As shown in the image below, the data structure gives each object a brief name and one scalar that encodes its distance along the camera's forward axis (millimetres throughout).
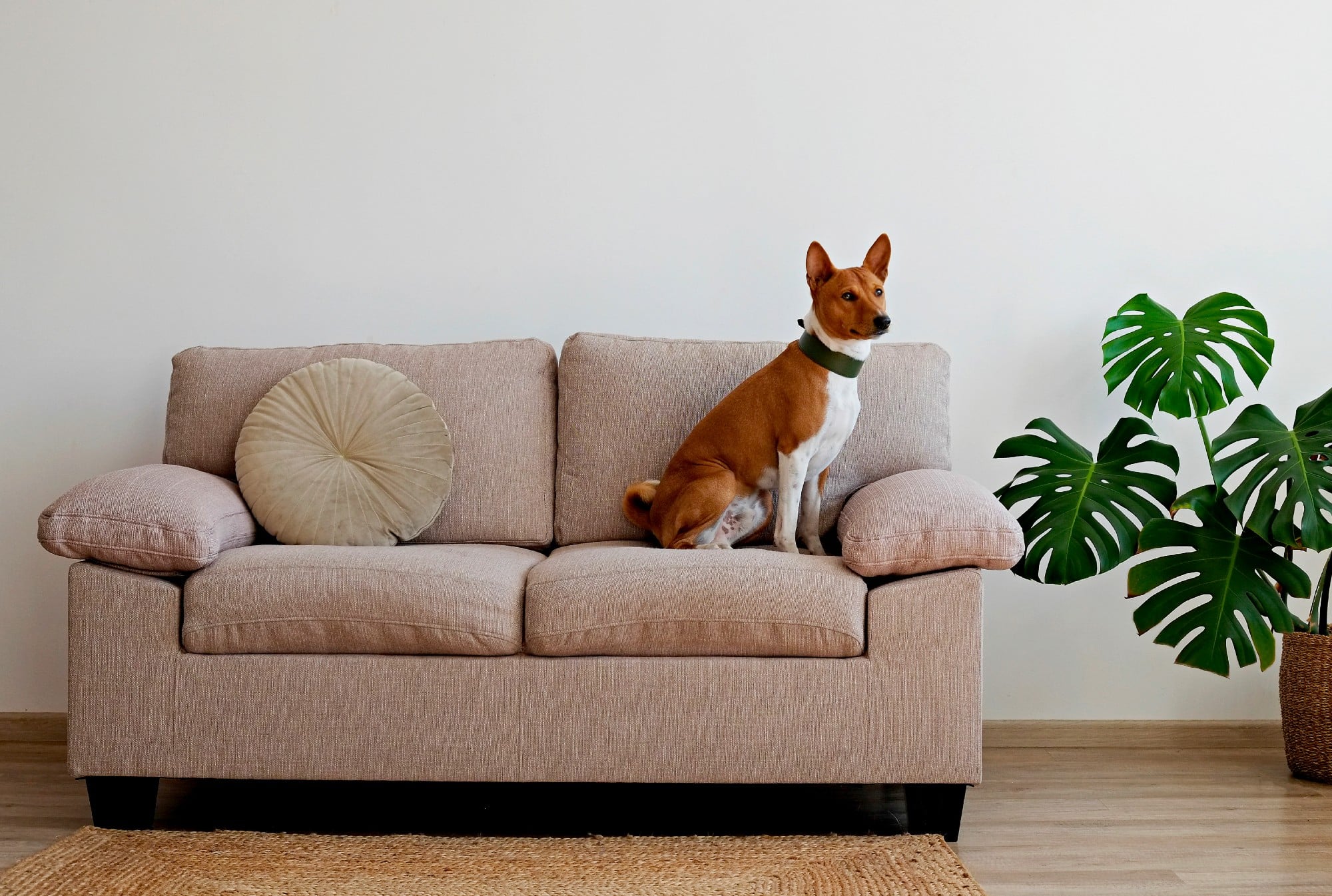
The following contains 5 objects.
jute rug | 1645
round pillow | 2230
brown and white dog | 2104
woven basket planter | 2273
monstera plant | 2115
